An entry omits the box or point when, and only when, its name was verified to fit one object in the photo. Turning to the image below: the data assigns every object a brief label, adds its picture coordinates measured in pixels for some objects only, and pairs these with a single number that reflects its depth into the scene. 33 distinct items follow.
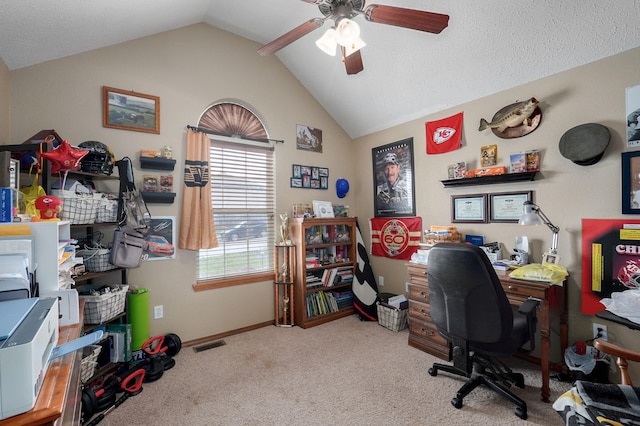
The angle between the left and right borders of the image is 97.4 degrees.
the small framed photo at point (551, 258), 2.20
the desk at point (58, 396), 0.71
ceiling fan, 1.63
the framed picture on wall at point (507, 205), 2.48
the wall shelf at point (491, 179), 2.38
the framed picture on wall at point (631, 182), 1.93
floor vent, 2.71
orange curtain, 2.75
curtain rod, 2.84
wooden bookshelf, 3.26
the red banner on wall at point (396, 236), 3.31
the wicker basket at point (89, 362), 1.88
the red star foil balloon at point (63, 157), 1.73
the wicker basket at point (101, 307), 1.99
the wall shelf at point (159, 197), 2.54
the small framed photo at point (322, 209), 3.50
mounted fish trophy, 2.36
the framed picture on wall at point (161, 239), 2.62
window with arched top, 3.03
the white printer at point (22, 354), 0.69
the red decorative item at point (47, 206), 1.53
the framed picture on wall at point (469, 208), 2.73
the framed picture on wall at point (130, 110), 2.45
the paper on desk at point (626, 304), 1.55
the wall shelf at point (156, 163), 2.52
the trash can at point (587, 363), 1.95
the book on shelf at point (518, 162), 2.42
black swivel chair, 1.71
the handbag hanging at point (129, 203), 2.25
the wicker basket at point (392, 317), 3.05
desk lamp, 2.16
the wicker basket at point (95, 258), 2.13
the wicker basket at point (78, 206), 1.87
